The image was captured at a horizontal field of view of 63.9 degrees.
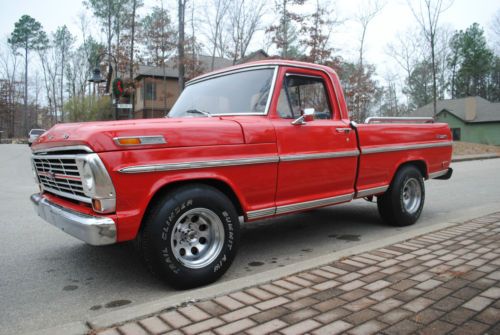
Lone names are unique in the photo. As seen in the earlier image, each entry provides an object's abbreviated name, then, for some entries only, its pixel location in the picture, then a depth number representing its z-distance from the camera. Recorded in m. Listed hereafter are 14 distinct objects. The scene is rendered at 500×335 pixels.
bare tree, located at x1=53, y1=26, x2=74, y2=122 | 59.59
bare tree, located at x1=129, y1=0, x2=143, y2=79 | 29.09
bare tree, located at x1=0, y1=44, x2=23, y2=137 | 68.06
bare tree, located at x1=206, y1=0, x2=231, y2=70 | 26.08
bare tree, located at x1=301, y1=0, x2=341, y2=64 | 22.89
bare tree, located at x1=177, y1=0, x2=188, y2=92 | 23.62
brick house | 39.53
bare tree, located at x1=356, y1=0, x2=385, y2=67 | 30.81
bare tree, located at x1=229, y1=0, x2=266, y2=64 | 25.38
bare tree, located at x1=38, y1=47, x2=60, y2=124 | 61.47
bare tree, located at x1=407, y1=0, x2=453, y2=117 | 27.98
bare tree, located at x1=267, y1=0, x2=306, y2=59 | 23.14
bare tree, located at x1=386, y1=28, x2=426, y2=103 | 64.44
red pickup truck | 3.05
